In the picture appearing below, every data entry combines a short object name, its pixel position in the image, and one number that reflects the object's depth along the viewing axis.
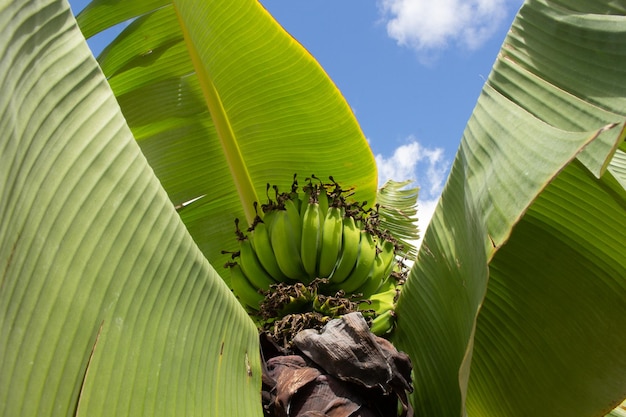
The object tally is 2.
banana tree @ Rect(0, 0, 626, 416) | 0.74
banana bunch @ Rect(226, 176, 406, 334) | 1.62
